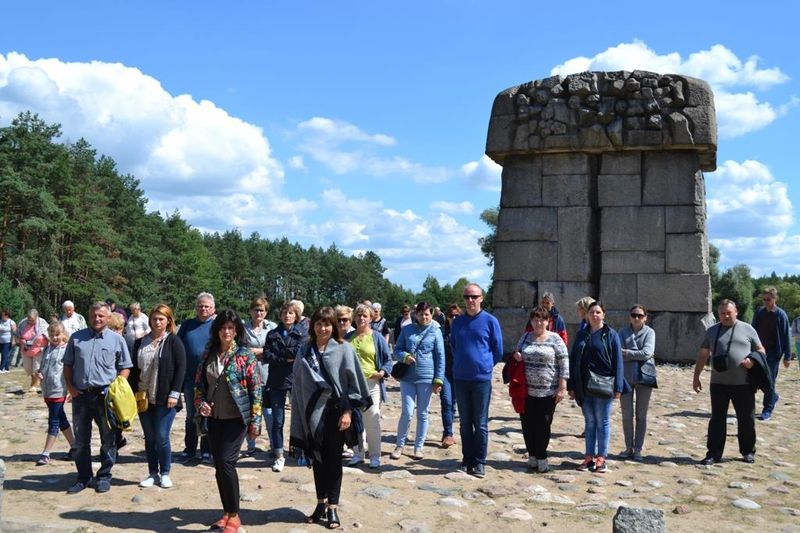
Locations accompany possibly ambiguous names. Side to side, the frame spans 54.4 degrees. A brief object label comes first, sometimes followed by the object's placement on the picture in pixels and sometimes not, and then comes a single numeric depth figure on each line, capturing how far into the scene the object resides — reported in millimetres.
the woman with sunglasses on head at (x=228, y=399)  5867
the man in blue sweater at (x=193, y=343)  8102
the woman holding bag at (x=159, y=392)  7180
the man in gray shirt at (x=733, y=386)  8539
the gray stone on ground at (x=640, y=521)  4871
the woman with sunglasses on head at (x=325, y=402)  6102
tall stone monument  17219
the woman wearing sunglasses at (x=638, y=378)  8773
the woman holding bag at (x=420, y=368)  8766
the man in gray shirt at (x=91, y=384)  7129
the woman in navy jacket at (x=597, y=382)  8102
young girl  8312
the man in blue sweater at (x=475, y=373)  7922
